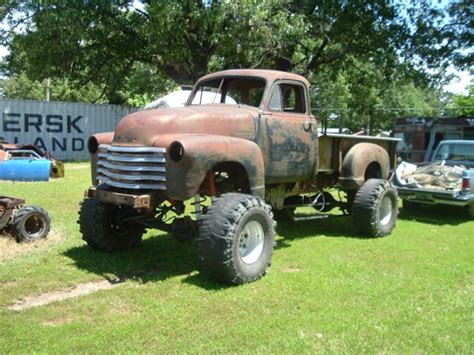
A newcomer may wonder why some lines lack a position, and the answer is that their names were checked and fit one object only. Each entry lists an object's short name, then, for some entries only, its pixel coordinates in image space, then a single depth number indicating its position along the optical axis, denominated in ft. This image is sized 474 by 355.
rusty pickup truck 18.42
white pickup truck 33.40
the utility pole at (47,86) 120.47
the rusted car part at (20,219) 23.08
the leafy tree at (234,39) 61.77
